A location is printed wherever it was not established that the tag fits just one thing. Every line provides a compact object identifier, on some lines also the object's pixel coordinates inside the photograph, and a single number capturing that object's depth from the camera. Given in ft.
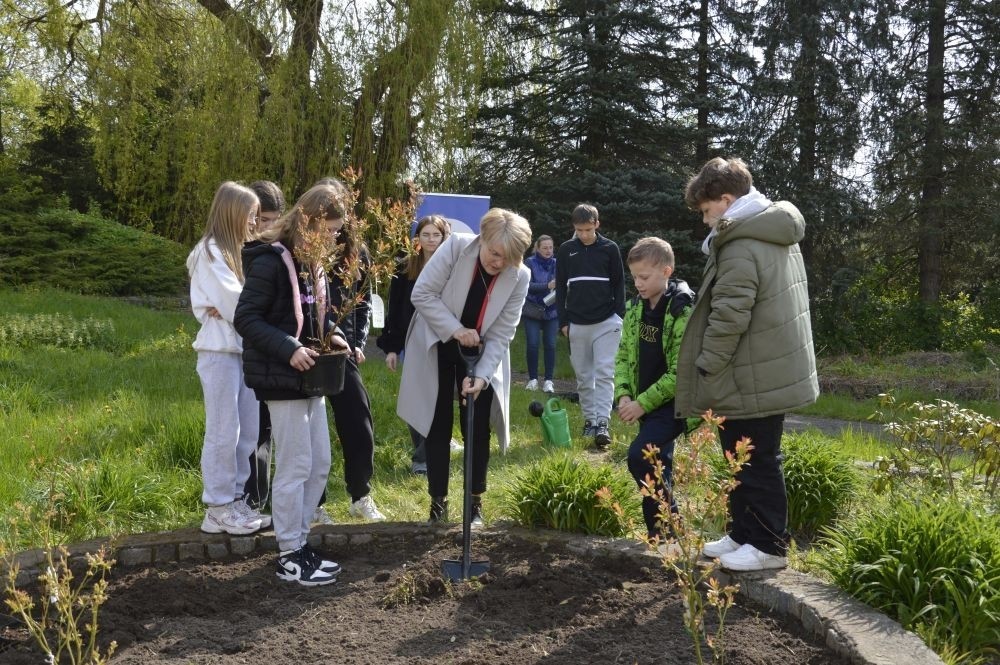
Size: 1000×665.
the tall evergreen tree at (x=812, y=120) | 51.06
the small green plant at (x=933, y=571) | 9.87
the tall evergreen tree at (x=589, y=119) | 51.67
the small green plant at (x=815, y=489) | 14.48
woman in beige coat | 14.02
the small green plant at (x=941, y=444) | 13.30
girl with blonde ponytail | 14.19
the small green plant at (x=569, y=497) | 14.14
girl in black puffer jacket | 12.12
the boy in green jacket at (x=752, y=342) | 11.76
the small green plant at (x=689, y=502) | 8.17
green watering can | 22.15
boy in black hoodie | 23.49
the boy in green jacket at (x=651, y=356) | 13.41
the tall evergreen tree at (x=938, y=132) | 50.34
